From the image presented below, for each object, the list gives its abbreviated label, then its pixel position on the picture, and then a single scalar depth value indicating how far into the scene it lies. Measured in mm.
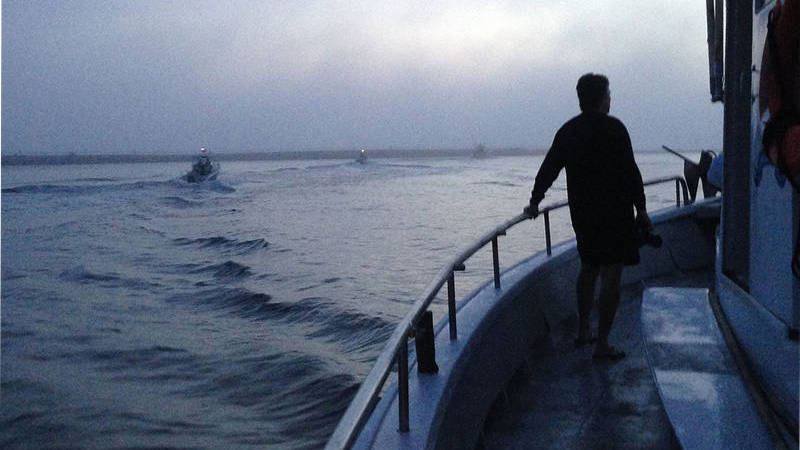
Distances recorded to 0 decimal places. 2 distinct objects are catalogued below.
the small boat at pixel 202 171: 48500
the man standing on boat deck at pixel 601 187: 3482
